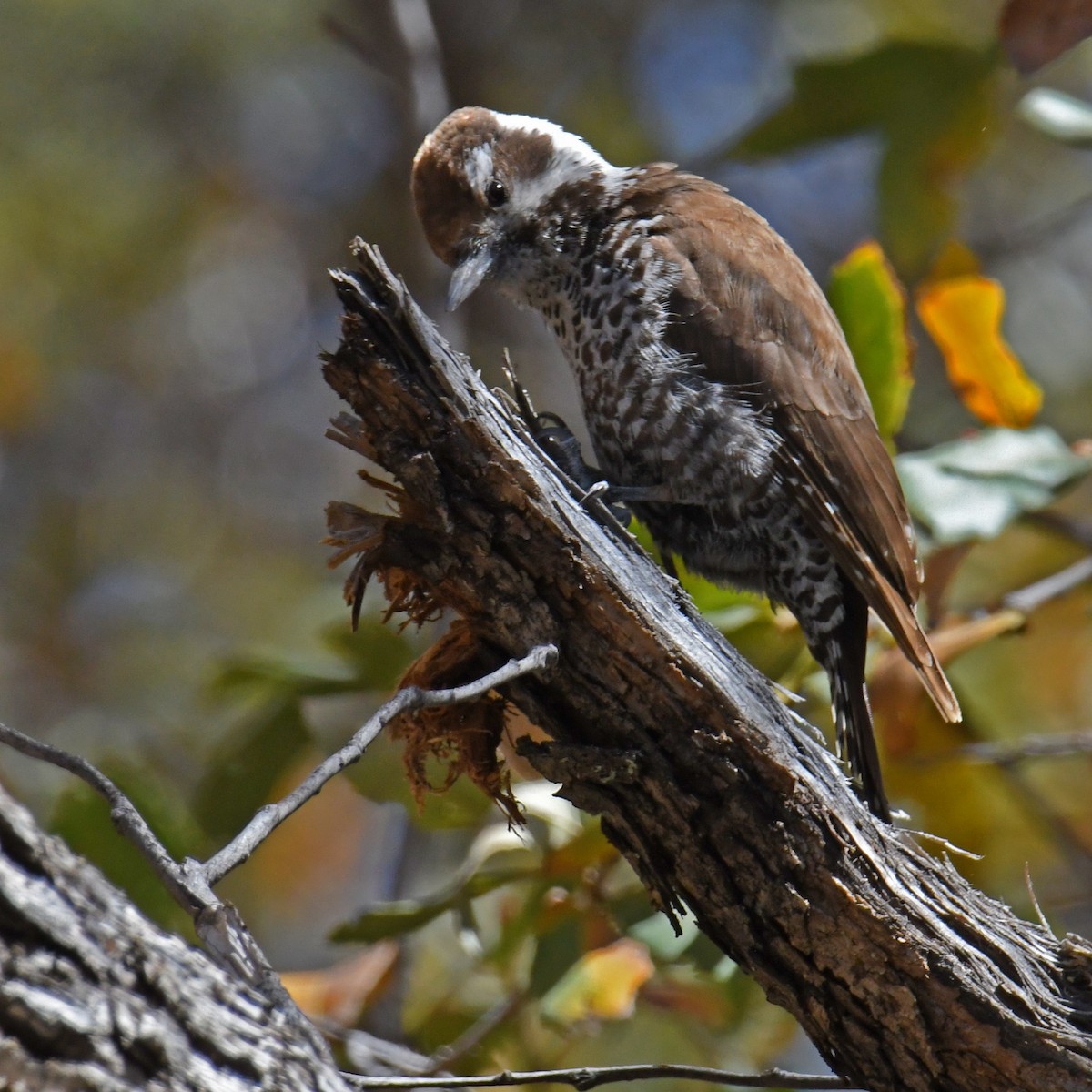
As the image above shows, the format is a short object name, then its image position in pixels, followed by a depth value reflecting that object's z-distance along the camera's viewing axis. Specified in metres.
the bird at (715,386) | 5.70
